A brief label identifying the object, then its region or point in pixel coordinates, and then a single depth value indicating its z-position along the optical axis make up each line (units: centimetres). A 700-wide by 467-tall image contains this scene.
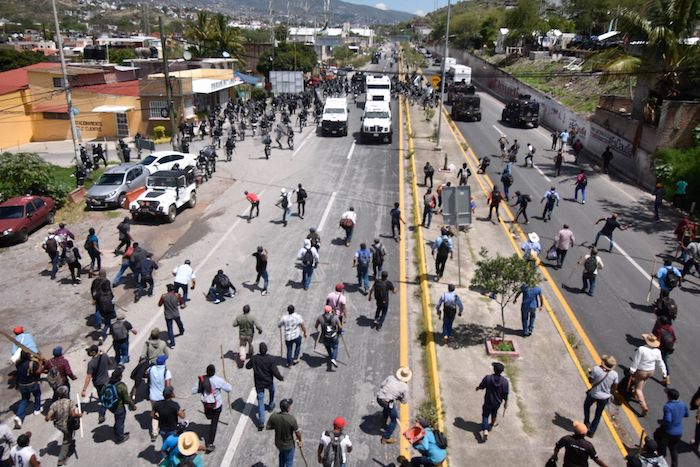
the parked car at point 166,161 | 2512
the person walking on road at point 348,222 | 1722
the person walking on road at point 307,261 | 1423
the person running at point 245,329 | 1082
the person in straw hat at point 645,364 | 995
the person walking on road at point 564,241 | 1583
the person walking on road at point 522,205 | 1959
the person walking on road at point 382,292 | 1216
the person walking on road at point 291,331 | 1050
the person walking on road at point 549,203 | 1980
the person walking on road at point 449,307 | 1150
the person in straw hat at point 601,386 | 904
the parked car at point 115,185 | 2183
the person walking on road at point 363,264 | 1413
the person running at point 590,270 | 1424
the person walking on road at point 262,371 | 886
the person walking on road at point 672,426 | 838
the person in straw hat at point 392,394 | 866
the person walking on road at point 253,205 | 1986
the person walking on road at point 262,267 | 1399
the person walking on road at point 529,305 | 1178
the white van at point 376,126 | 3338
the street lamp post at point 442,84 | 3001
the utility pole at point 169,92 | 2845
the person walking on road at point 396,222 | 1750
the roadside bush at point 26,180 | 2186
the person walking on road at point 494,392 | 863
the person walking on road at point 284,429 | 772
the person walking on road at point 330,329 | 1057
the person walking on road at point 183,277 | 1337
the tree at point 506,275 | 1134
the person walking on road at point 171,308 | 1146
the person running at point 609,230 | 1675
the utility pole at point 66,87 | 2822
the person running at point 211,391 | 839
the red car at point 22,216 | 1841
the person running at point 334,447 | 748
